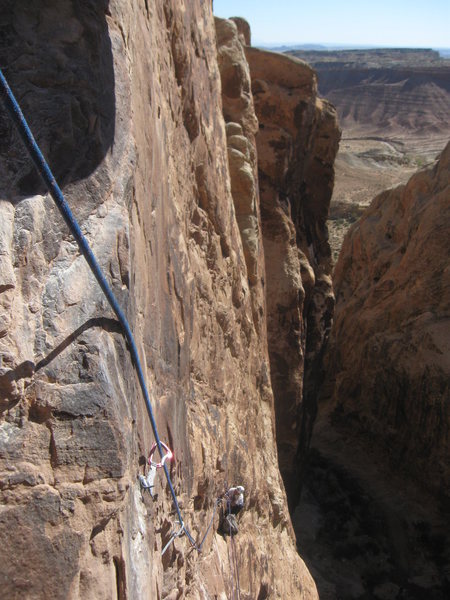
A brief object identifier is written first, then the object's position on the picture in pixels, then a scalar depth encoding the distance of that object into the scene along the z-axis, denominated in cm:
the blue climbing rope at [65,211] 214
